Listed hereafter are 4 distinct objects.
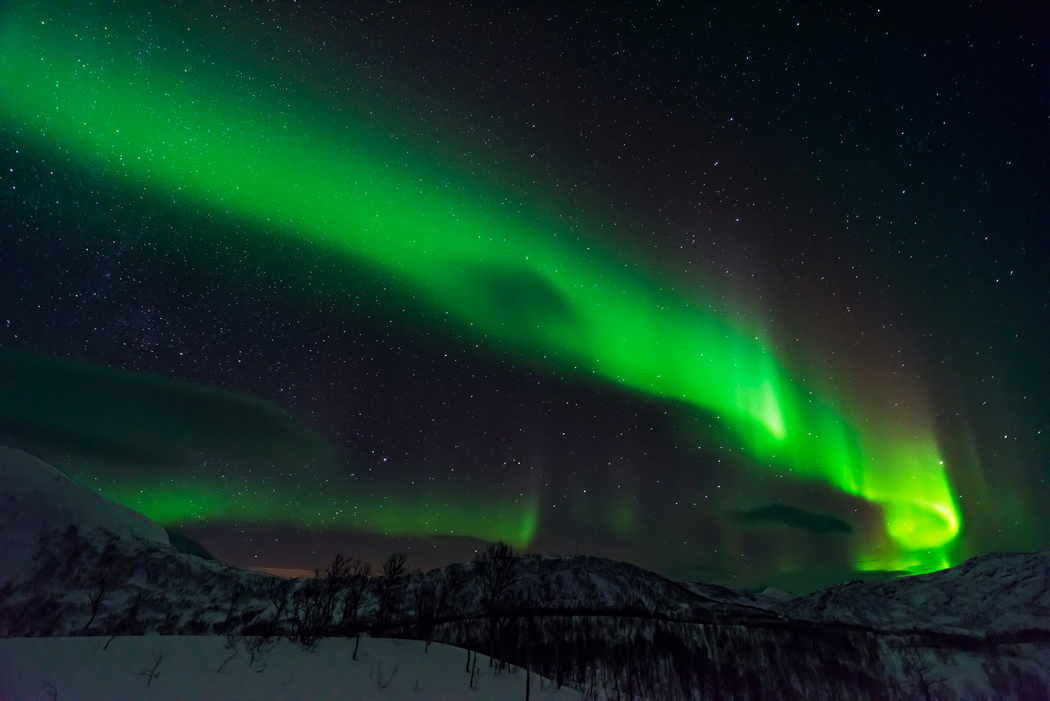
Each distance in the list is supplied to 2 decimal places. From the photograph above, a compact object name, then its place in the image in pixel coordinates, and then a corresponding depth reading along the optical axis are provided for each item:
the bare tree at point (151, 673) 18.22
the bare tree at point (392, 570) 53.33
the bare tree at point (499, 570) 40.31
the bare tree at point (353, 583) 65.56
